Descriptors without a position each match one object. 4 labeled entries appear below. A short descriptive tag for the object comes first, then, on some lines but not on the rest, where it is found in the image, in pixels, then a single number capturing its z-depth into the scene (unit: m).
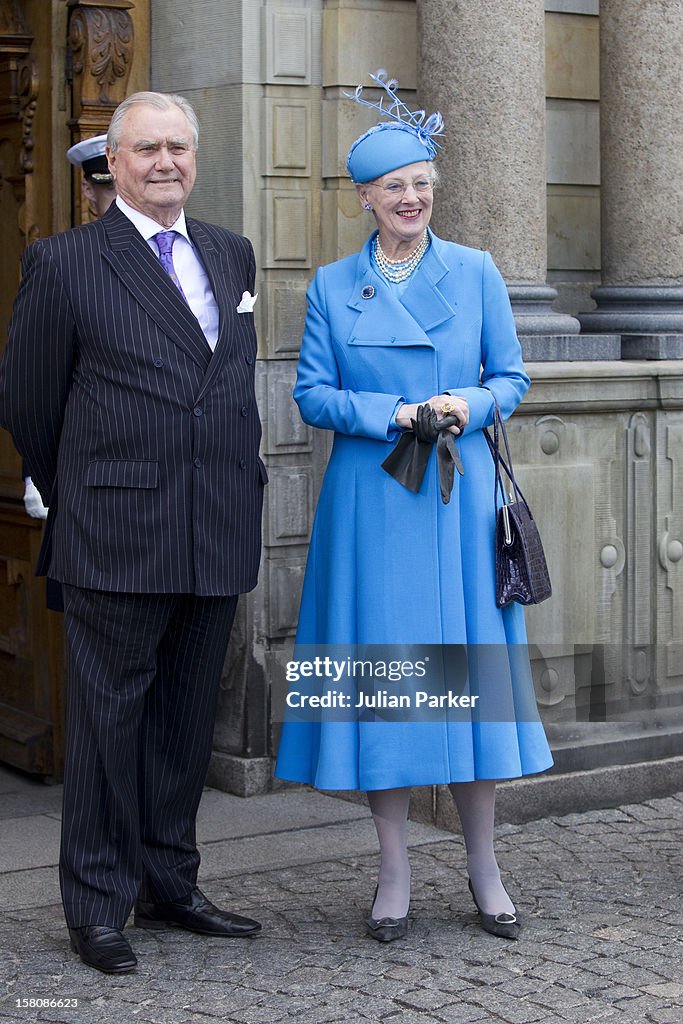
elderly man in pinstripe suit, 4.41
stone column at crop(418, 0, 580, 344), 6.06
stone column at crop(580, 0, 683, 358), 6.52
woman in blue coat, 4.69
